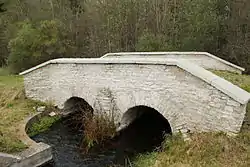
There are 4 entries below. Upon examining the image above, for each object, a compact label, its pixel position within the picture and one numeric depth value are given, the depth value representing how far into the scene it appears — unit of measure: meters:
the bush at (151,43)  17.02
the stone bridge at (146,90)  7.94
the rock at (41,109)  12.28
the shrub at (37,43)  18.40
